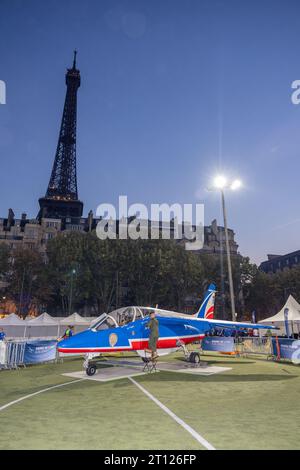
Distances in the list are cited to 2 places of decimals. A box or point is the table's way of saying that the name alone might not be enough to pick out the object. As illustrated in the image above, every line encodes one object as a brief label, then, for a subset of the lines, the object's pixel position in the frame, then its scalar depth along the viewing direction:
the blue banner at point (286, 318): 25.78
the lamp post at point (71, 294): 46.53
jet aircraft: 13.19
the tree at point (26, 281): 53.56
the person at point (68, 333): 23.16
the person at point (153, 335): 13.02
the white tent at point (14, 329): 31.14
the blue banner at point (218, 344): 23.02
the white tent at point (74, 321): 33.97
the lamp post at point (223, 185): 24.91
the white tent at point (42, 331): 37.00
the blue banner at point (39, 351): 18.15
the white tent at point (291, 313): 29.68
